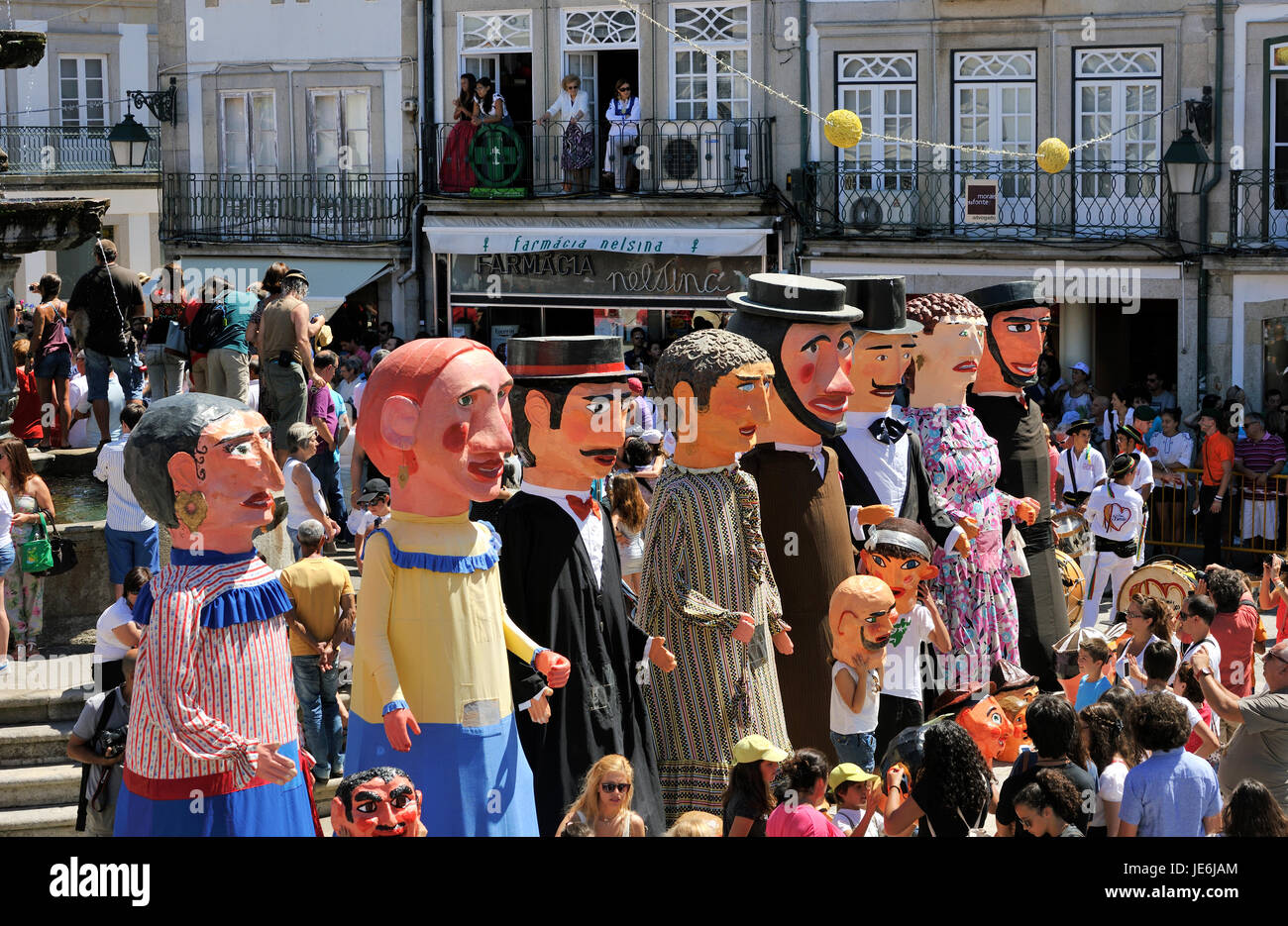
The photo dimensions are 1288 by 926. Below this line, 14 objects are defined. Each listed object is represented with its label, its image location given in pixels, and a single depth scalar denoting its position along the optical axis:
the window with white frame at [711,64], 21.36
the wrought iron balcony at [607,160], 21.39
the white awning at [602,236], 21.14
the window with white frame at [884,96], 20.94
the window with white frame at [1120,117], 20.28
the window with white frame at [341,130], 22.78
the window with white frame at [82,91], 30.64
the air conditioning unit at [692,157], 21.45
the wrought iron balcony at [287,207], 22.69
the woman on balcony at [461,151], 21.81
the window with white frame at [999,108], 20.69
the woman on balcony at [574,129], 21.58
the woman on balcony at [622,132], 21.34
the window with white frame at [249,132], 23.17
